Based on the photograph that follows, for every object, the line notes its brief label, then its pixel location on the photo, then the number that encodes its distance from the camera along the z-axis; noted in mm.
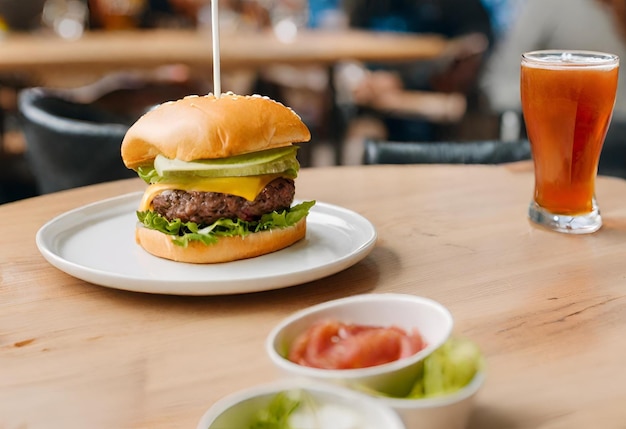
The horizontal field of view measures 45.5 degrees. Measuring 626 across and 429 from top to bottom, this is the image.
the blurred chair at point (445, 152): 2180
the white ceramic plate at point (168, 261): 1037
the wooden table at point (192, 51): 3631
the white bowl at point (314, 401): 555
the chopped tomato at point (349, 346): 659
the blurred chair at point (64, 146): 2037
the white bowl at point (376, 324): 612
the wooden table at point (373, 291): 773
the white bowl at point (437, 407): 592
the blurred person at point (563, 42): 2828
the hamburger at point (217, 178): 1209
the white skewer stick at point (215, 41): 1237
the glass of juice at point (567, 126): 1312
